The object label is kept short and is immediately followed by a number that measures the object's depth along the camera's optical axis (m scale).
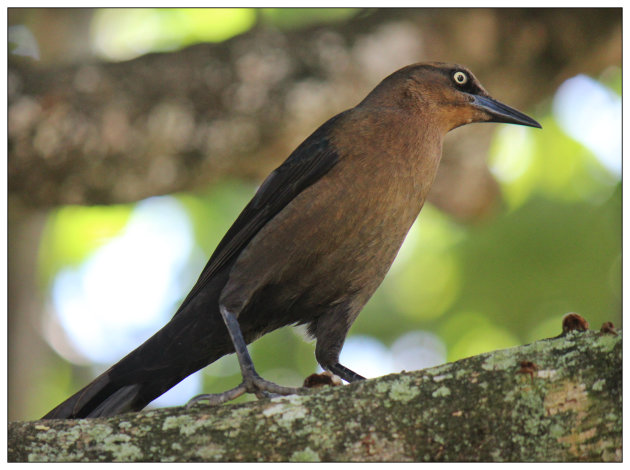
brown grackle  7.31
